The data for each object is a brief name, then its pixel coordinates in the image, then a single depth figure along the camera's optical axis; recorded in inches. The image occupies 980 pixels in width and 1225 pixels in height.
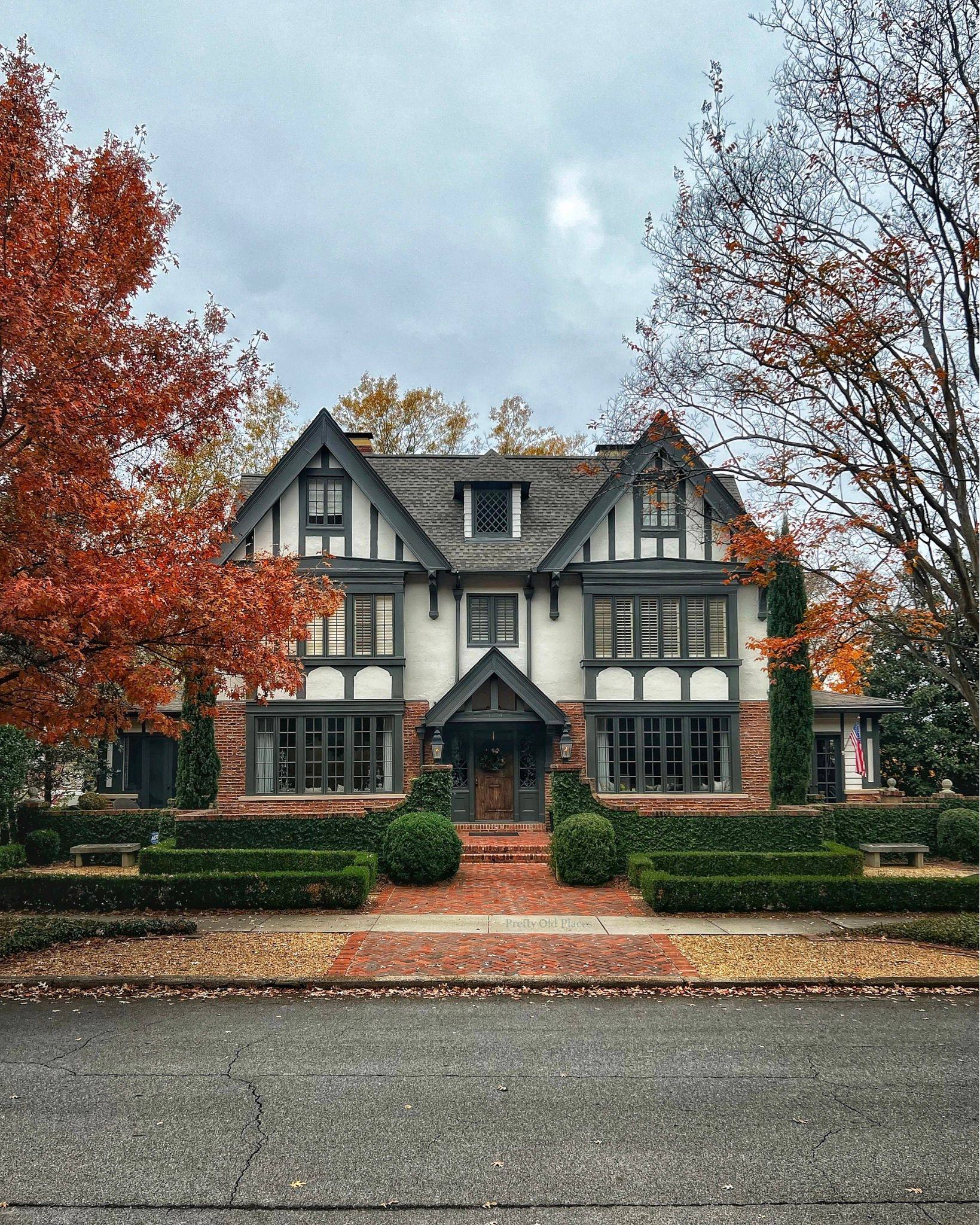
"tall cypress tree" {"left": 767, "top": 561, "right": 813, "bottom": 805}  855.7
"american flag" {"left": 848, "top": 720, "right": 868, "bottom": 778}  1058.1
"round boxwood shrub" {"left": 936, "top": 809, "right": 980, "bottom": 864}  874.8
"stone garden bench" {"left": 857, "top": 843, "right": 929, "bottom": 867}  836.6
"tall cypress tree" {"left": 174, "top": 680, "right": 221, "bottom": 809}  844.0
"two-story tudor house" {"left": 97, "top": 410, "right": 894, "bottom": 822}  910.4
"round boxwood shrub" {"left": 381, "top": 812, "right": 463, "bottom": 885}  689.0
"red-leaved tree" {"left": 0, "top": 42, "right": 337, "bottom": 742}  404.8
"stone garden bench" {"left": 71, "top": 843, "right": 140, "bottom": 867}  808.3
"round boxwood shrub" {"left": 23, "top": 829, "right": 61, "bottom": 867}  852.0
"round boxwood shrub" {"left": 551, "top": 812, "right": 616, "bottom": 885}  700.0
